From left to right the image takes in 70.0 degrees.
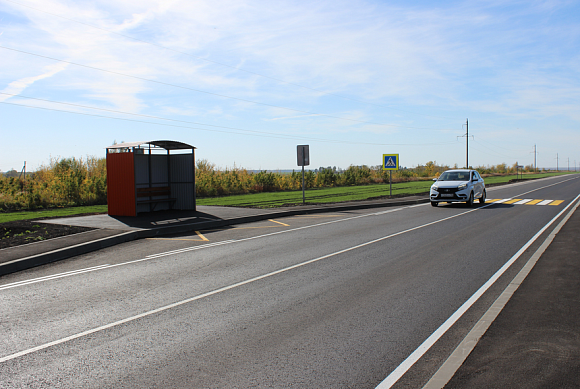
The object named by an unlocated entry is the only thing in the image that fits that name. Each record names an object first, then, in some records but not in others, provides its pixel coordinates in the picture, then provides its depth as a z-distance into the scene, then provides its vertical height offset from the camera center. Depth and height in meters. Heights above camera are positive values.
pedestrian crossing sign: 25.39 +1.15
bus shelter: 15.11 +0.15
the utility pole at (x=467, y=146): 59.25 +4.50
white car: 19.77 -0.49
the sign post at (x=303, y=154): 19.80 +1.25
